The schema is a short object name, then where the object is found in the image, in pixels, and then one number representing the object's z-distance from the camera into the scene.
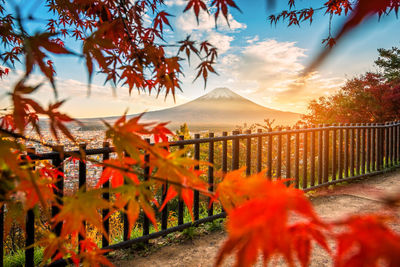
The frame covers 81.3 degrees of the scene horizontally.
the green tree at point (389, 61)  17.16
